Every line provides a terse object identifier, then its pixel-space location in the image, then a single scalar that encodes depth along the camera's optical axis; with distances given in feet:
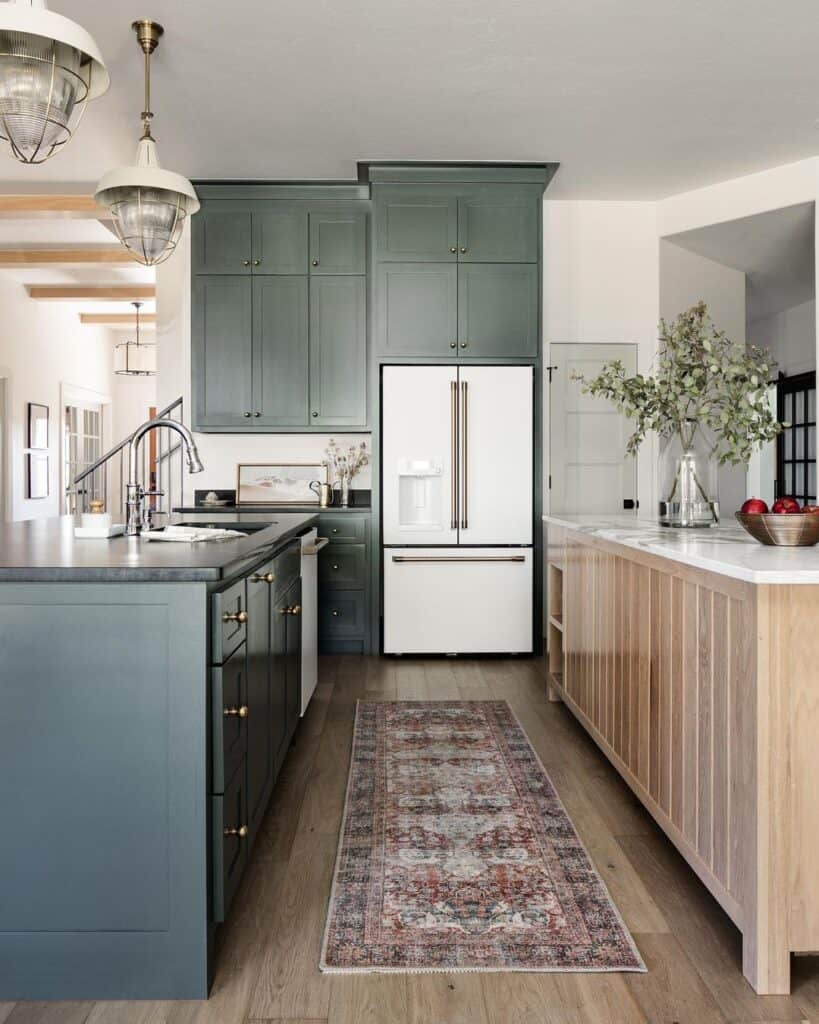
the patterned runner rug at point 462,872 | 6.16
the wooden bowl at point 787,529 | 6.99
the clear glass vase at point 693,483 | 9.96
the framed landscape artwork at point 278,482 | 18.17
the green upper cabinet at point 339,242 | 17.01
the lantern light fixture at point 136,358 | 34.50
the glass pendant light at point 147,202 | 9.52
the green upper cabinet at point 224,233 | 16.92
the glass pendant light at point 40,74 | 6.22
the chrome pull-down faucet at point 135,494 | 8.13
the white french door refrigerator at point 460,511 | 16.22
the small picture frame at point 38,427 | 27.12
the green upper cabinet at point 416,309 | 16.30
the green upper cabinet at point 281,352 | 17.03
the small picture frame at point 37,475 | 26.99
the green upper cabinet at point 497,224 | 16.29
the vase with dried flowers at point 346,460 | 18.22
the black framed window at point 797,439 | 22.48
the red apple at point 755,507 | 7.56
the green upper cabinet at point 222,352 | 17.03
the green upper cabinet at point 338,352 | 17.06
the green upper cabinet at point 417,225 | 16.25
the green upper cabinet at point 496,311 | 16.34
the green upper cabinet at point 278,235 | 16.94
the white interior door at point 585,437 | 18.12
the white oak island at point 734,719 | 5.57
